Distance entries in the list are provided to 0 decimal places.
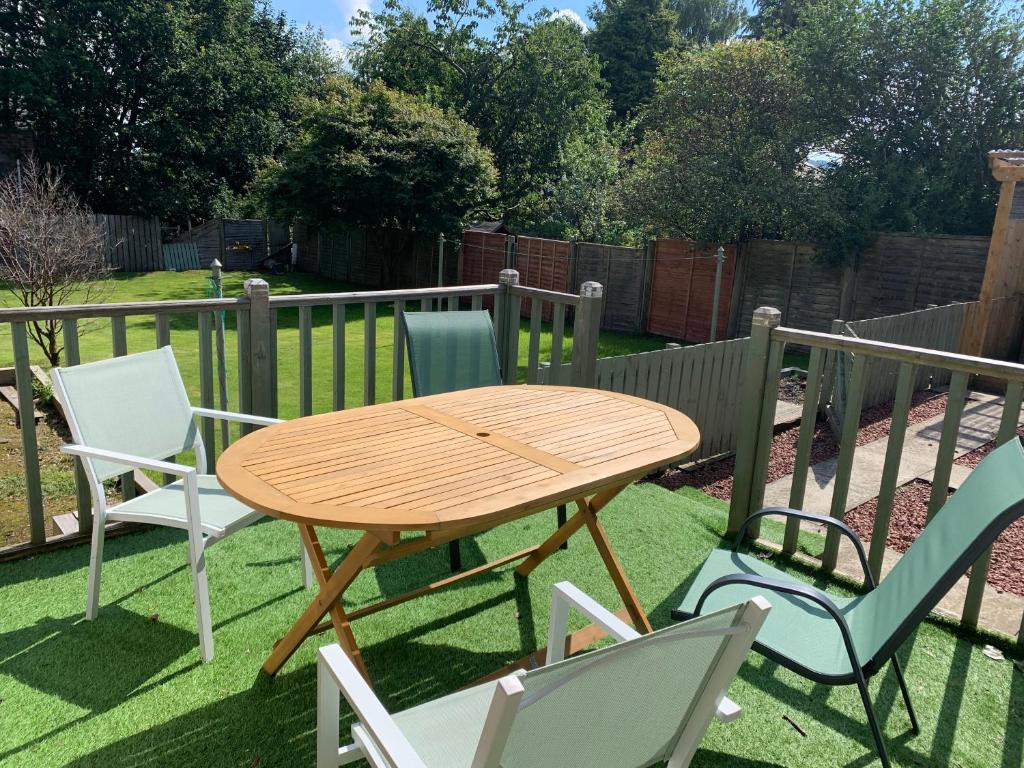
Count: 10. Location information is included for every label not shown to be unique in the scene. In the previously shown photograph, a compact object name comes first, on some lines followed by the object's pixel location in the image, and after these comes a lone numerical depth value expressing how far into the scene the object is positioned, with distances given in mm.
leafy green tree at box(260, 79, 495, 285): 15055
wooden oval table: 1965
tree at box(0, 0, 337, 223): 19062
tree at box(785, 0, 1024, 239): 11891
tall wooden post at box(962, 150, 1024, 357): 8625
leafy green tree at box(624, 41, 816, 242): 12062
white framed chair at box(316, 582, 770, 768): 1100
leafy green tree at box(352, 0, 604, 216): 19125
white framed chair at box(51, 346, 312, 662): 2396
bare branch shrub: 7449
